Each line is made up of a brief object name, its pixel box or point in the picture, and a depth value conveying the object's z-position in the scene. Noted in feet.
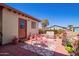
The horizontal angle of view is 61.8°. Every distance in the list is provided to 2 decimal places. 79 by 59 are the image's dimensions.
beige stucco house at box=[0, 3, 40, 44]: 11.35
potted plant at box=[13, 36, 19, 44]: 11.00
